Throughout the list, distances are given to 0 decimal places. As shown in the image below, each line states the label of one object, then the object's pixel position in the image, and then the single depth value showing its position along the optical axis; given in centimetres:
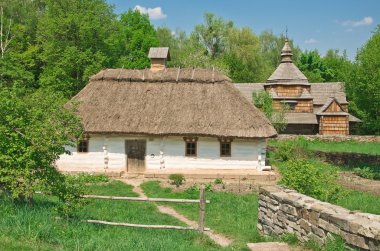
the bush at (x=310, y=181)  1040
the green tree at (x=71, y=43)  2997
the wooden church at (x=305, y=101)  3812
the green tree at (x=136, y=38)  4064
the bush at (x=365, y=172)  2080
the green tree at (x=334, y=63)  6183
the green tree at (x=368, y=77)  2641
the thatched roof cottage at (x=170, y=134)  2098
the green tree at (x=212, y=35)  5256
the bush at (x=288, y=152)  2498
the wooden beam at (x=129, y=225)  840
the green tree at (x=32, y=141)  802
